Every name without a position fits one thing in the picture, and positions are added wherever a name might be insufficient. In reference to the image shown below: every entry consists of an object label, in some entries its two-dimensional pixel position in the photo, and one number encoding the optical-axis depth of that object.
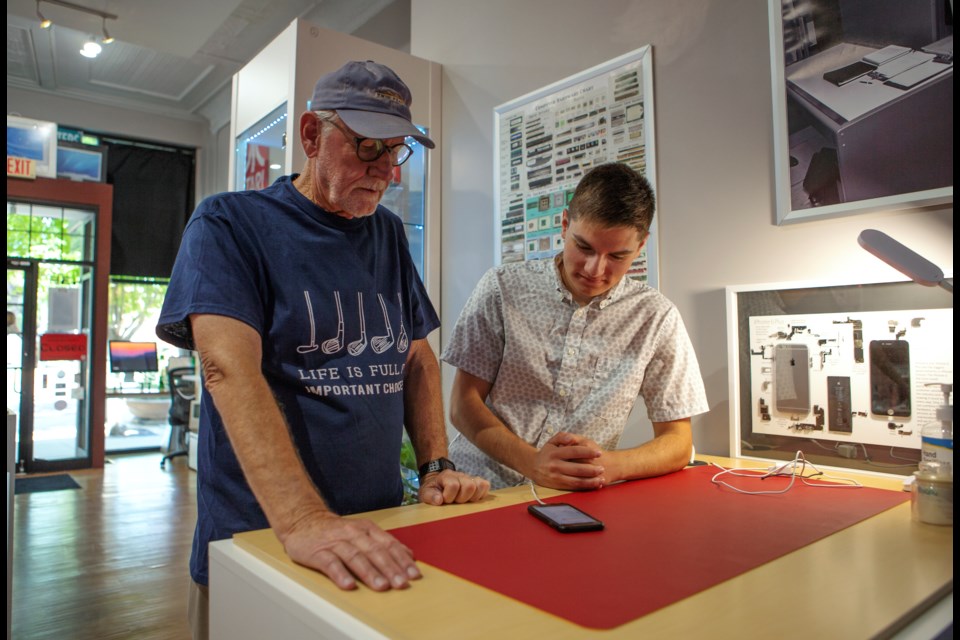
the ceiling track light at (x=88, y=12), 4.36
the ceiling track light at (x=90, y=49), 5.62
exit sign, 6.16
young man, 1.58
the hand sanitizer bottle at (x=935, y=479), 1.17
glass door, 6.31
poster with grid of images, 2.22
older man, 1.06
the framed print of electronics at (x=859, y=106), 1.56
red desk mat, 0.79
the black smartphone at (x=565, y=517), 1.04
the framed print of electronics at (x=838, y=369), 1.59
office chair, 6.96
